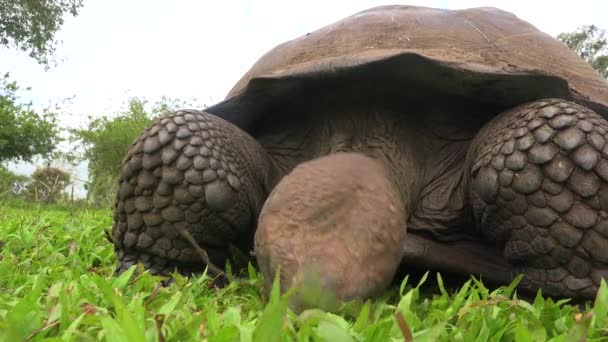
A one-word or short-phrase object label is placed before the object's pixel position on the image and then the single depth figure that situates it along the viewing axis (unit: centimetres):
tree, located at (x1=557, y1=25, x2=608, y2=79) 1756
